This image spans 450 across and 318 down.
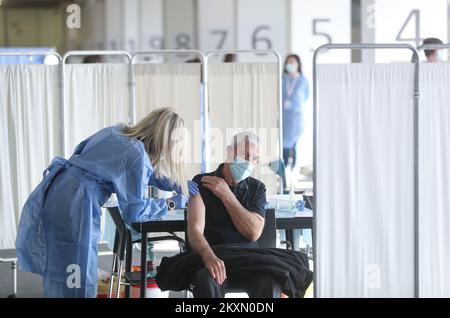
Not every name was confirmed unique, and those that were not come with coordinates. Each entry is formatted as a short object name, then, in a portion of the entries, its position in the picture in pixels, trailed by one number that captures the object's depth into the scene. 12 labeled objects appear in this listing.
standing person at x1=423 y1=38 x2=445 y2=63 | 13.44
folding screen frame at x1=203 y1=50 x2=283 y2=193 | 13.05
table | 9.49
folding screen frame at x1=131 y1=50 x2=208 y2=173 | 12.54
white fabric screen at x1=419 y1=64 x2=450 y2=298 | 8.09
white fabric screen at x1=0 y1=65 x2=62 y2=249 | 12.21
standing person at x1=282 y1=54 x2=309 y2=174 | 19.67
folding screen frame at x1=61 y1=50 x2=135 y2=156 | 12.32
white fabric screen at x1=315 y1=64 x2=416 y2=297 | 7.98
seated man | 8.90
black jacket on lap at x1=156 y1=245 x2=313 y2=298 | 8.73
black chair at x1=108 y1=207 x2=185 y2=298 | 9.99
